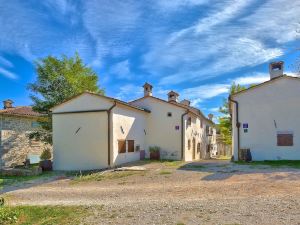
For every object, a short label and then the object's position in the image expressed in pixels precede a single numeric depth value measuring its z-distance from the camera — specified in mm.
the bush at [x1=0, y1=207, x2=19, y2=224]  6545
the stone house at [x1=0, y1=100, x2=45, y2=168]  19870
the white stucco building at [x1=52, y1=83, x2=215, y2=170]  14667
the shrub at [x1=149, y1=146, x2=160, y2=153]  18146
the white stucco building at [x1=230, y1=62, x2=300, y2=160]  14282
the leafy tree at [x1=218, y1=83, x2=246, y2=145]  29954
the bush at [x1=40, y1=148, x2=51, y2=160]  17883
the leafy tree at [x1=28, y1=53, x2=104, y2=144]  20181
